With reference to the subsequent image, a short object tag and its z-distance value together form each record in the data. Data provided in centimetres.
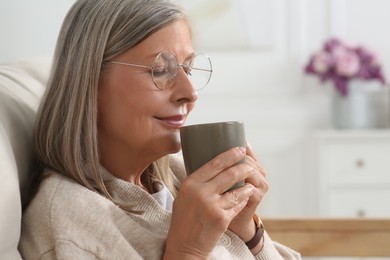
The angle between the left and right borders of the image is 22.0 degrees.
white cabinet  444
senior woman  165
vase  459
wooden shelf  283
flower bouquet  459
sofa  158
